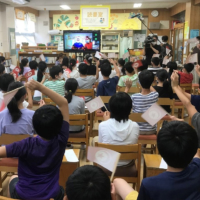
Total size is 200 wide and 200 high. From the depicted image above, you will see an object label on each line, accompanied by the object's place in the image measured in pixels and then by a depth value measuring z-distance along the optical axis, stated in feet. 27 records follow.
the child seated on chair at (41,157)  4.45
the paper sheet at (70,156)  5.96
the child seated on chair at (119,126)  6.24
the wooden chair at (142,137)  8.13
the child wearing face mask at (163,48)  21.76
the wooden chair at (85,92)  12.42
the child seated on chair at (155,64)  16.54
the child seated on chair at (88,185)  2.78
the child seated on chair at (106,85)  11.84
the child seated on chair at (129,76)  13.84
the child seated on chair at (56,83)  12.58
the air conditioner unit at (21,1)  22.96
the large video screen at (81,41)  26.91
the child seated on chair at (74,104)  9.31
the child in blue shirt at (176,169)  3.39
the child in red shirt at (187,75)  15.56
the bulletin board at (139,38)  36.17
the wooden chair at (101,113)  10.68
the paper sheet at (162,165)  5.57
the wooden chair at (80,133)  8.41
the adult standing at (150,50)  21.81
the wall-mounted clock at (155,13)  35.76
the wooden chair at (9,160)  6.33
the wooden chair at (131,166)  5.62
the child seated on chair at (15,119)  6.79
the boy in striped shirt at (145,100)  8.79
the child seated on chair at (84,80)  13.66
